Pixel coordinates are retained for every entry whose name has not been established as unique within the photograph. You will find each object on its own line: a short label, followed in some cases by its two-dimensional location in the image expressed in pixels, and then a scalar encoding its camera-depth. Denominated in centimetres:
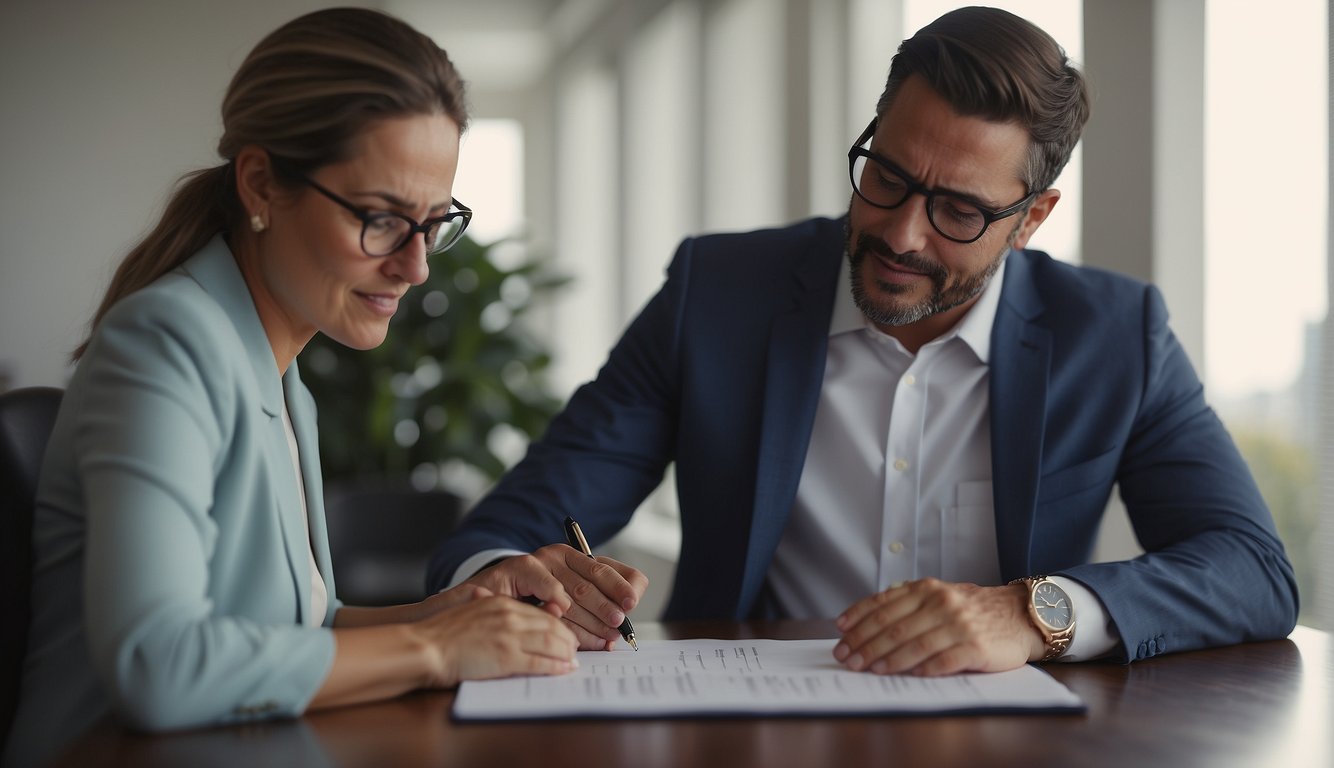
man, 176
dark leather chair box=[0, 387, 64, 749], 118
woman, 101
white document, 108
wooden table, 96
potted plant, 510
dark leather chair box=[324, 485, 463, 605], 400
